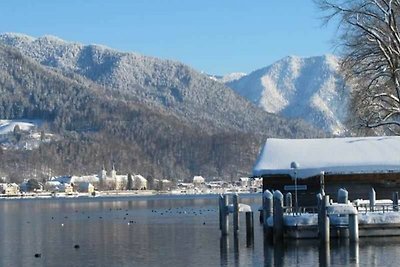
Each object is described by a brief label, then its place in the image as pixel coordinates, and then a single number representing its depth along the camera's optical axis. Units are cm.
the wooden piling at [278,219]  4803
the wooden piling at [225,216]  5525
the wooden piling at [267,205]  5013
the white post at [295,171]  5405
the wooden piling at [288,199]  5616
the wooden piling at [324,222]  4616
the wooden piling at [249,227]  5226
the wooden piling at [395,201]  5030
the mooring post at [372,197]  5294
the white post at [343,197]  4962
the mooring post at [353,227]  4675
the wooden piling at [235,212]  5394
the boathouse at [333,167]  5644
